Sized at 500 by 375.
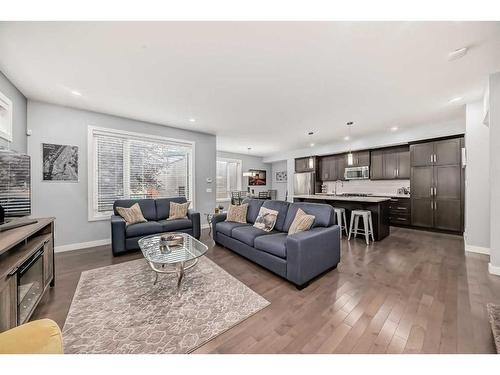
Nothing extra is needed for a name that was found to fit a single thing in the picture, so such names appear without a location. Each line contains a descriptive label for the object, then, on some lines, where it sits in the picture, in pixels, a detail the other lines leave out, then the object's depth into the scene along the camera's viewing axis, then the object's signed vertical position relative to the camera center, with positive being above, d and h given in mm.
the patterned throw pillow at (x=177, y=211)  4013 -504
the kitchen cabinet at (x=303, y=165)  7280 +861
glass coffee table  2146 -799
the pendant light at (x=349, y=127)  4219 +1496
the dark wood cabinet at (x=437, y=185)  4336 +39
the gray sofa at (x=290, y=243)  2209 -752
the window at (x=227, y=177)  7887 +423
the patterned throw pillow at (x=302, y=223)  2609 -505
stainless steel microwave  5957 +435
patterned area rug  1445 -1161
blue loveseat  3160 -686
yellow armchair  838 -690
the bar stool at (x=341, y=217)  4336 -695
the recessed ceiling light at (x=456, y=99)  3192 +1478
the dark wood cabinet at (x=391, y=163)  5281 +668
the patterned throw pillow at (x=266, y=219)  3106 -540
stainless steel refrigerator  7137 +145
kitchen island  4020 -454
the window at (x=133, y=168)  3834 +431
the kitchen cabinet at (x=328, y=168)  6770 +667
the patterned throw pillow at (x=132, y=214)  3505 -501
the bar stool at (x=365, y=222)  3865 -728
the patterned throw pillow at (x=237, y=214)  3691 -523
